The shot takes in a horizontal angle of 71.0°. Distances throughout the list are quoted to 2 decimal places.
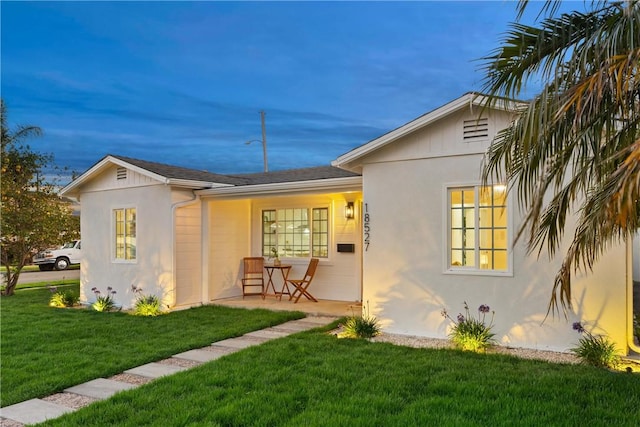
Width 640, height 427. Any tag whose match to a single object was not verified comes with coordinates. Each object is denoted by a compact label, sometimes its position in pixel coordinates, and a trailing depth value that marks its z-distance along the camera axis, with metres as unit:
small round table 10.55
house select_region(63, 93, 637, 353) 6.14
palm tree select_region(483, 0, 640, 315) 2.98
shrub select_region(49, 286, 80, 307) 10.57
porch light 10.27
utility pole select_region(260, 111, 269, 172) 26.52
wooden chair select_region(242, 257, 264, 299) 10.97
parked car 21.95
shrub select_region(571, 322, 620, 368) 5.24
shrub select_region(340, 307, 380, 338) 6.81
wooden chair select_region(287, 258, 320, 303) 9.93
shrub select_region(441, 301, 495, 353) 6.02
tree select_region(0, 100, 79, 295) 12.03
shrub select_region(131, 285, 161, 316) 9.12
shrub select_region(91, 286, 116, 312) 9.84
